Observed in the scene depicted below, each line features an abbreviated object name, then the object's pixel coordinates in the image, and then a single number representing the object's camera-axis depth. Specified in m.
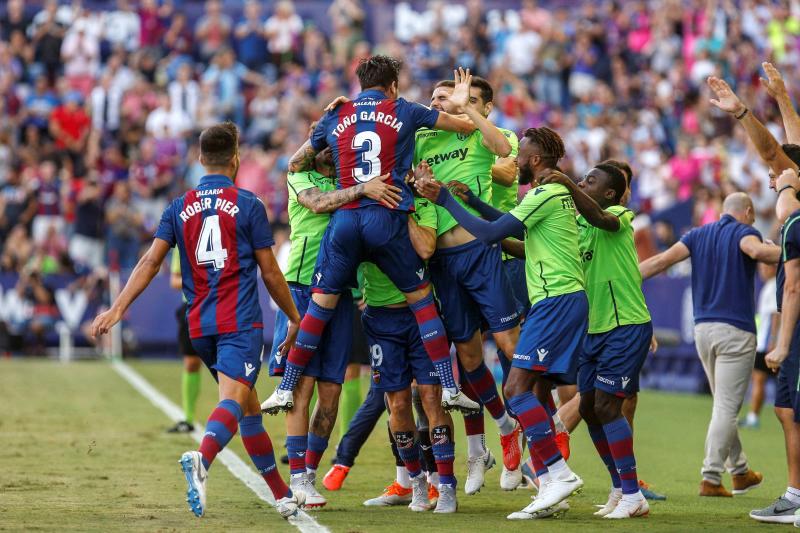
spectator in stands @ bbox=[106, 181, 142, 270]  53.28
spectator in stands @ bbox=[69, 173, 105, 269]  53.34
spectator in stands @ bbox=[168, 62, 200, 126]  57.09
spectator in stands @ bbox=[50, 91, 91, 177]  56.22
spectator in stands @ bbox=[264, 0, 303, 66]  60.84
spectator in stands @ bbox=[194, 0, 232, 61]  60.62
